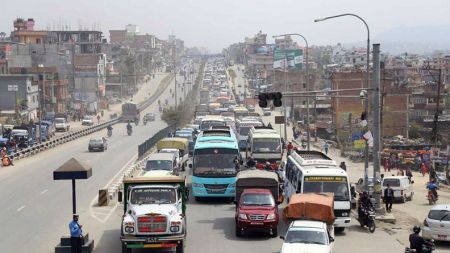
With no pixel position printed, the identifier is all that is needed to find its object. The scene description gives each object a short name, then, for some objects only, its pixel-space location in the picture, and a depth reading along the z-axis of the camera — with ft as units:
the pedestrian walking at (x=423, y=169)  190.49
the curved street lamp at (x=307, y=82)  179.63
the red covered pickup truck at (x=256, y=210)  81.41
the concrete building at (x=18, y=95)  322.55
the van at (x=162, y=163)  130.00
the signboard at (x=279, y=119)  255.50
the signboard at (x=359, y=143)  138.30
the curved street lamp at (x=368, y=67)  102.71
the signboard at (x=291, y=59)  536.42
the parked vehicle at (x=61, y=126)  295.07
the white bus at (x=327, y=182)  85.76
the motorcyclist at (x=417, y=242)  67.47
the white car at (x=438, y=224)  80.43
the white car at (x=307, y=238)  65.72
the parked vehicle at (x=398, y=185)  130.11
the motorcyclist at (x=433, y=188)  127.03
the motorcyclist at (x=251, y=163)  134.69
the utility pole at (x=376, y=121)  96.73
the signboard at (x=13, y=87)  325.83
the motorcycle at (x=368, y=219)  88.27
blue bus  107.86
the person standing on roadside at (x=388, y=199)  105.09
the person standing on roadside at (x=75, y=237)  71.41
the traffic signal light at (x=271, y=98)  99.19
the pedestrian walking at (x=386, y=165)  196.42
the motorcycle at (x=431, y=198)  127.32
